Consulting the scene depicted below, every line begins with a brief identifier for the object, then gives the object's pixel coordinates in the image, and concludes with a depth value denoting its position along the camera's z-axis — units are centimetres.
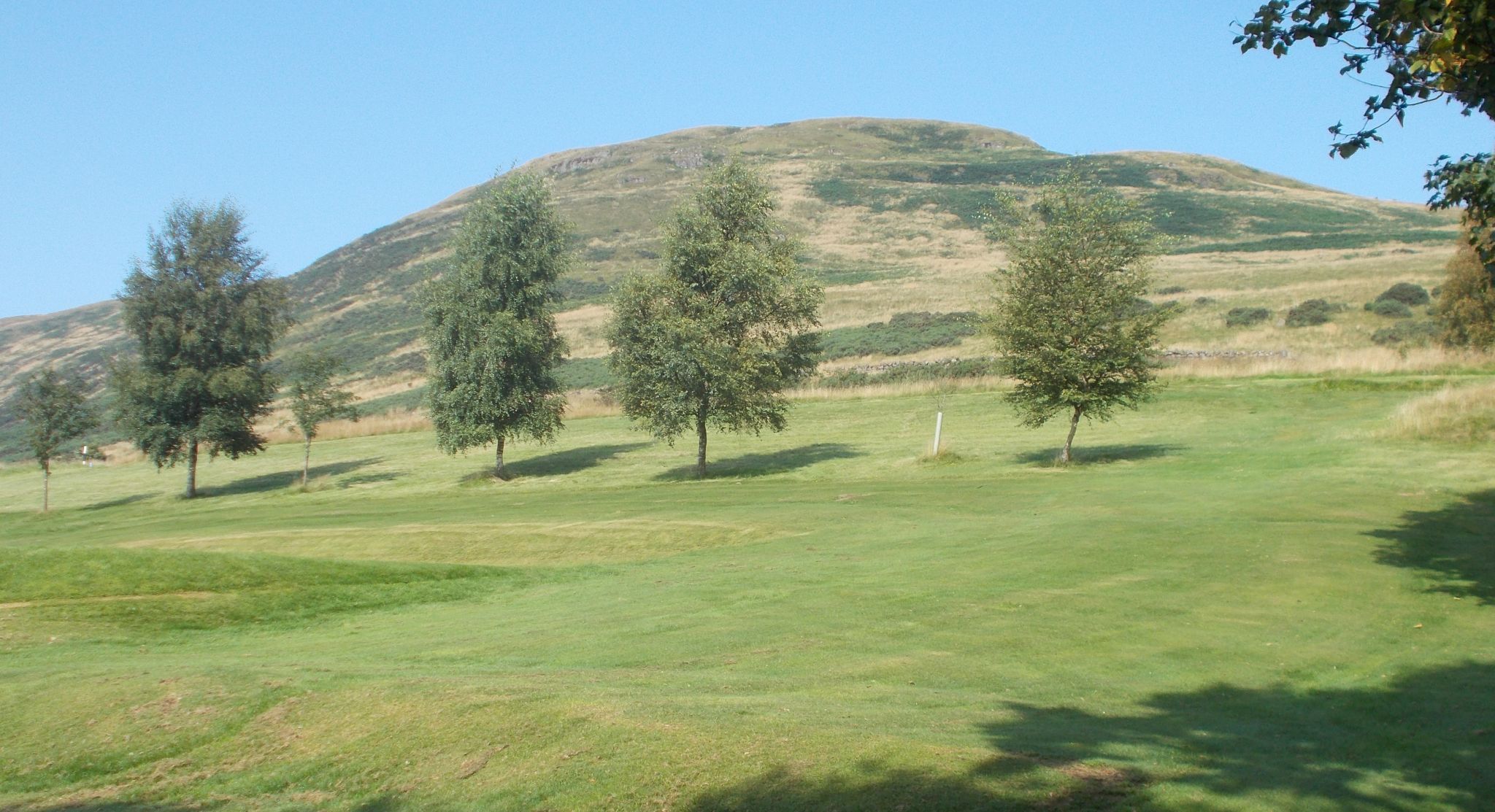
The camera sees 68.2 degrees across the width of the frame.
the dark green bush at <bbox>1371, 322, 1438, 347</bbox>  4879
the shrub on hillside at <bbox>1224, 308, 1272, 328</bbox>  6106
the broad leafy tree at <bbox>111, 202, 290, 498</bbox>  4669
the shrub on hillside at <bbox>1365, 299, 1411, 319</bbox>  5672
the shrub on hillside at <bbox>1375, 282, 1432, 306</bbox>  5825
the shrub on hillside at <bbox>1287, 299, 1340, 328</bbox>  5856
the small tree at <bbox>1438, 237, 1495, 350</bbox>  4253
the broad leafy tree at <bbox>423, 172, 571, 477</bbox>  4162
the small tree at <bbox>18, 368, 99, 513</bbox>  4453
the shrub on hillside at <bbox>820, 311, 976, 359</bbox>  7119
